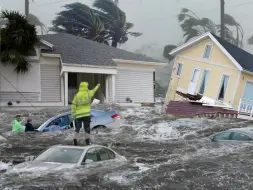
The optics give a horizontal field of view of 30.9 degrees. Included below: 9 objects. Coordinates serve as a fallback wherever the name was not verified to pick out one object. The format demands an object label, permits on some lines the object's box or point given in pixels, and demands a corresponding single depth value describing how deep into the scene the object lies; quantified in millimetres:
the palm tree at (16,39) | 25531
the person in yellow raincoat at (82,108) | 14055
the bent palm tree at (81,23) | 58578
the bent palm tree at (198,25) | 69625
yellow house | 29109
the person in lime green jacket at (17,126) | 19484
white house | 26875
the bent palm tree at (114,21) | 61438
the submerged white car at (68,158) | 10594
